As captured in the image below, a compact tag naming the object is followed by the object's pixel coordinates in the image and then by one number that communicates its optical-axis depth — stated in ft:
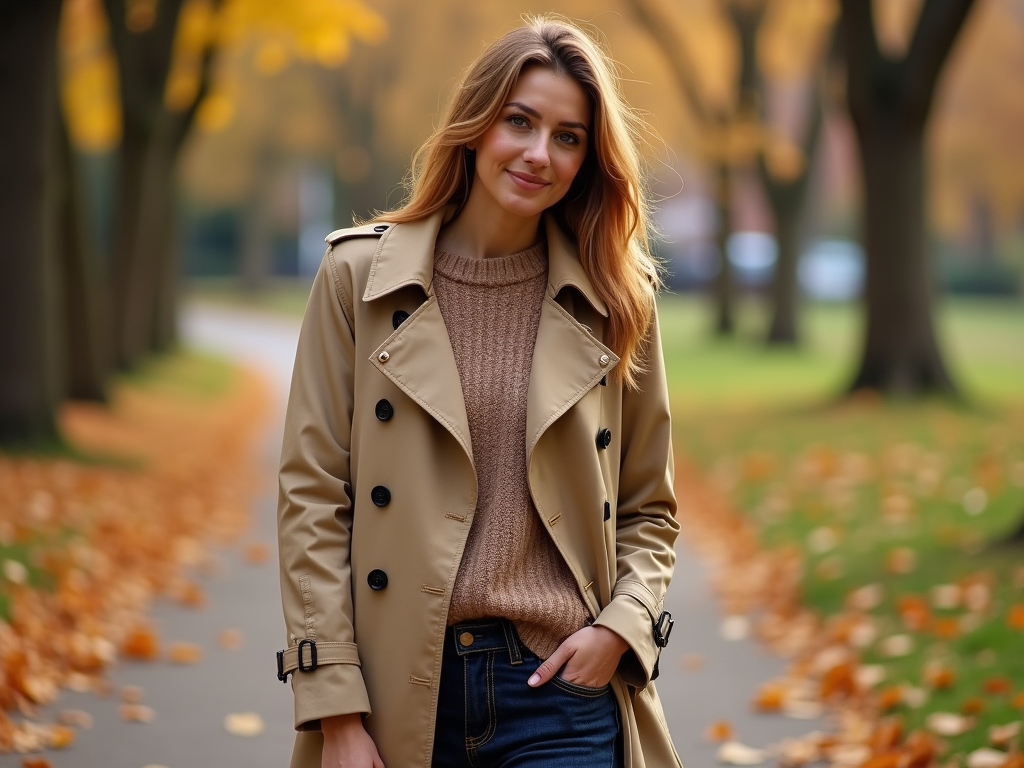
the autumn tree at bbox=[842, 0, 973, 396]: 45.99
